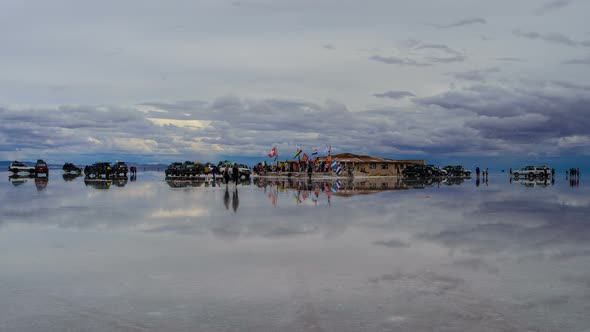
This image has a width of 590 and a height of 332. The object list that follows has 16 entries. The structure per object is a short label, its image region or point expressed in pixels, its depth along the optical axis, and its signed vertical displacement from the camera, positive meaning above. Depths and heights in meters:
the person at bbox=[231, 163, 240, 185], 48.13 -0.20
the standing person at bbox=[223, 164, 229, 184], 47.44 -0.47
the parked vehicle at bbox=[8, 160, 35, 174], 70.78 +0.27
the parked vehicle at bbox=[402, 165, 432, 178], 79.19 -0.09
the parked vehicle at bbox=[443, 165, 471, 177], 89.84 -0.07
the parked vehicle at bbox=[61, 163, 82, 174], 87.88 +0.36
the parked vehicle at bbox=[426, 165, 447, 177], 82.25 -0.07
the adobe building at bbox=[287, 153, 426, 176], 94.44 +1.21
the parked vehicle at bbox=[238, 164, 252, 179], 70.06 -0.15
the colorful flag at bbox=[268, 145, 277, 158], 79.00 +2.44
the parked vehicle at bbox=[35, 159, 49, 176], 67.03 +0.26
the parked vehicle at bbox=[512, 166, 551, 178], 75.12 -0.01
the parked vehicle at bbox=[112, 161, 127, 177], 66.19 +0.17
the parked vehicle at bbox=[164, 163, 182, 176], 65.94 +0.07
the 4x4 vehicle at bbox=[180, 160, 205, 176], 66.25 +0.07
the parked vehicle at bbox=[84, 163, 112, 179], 60.09 +0.03
